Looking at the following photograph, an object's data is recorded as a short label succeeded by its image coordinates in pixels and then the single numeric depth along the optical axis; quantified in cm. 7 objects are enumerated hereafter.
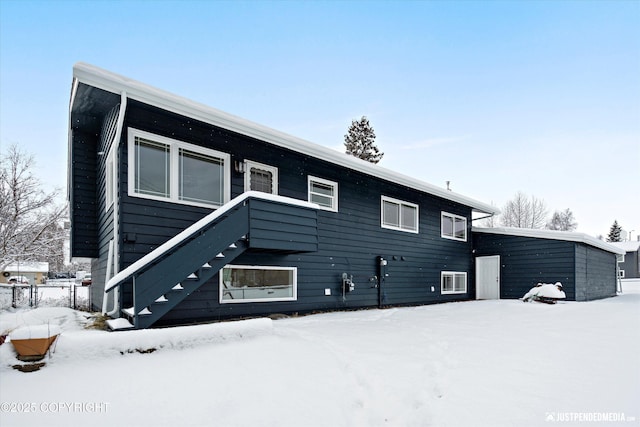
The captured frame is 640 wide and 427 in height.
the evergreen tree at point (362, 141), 2948
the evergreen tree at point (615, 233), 4647
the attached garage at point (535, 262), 1210
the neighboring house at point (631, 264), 3522
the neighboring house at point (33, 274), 3548
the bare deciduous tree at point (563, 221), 4948
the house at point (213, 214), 548
